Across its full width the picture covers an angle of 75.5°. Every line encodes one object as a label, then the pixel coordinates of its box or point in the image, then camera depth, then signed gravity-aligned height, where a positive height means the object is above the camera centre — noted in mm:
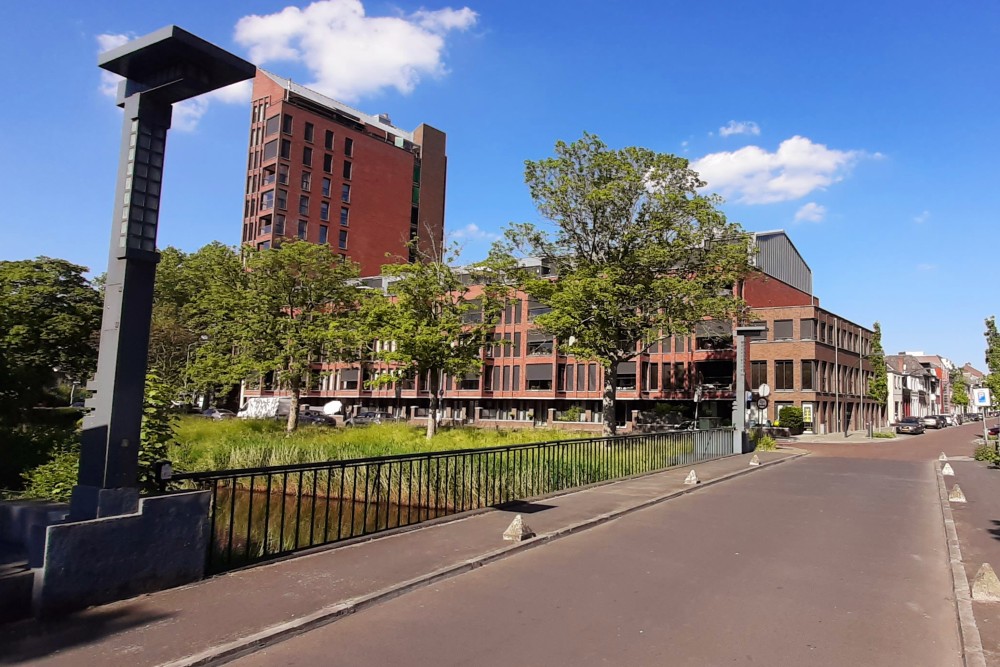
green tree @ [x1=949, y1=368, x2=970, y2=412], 79212 +2393
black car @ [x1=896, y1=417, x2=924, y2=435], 56781 -1790
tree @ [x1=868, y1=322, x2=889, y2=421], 61472 +2531
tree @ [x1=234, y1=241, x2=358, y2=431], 30016 +3113
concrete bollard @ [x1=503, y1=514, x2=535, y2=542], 8641 -1938
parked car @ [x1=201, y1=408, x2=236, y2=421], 54991 -3484
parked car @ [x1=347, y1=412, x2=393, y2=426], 50806 -3197
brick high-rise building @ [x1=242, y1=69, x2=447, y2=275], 73312 +24610
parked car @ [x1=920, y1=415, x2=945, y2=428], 73500 -1661
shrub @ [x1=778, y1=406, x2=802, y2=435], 50125 -1467
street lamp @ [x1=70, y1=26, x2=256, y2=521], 5727 +1149
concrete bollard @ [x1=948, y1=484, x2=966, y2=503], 13891 -1903
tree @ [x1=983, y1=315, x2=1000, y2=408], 29598 +2707
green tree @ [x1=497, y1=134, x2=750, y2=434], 28438 +6720
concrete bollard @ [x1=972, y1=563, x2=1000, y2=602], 6646 -1837
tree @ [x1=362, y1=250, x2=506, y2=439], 26156 +2509
